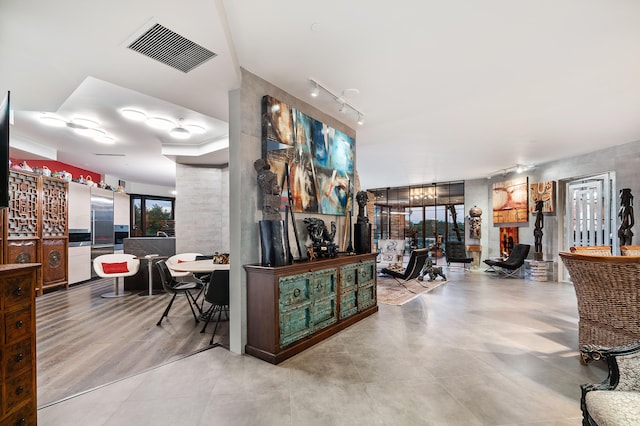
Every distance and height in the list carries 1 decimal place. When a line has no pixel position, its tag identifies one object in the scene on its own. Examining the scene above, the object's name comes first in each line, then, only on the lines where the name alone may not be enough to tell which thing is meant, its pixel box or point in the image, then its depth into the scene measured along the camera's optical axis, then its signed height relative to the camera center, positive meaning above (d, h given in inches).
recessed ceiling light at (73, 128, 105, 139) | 204.5 +59.4
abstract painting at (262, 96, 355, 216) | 136.6 +31.2
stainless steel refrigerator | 304.2 -7.1
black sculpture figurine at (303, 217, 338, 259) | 151.5 -12.8
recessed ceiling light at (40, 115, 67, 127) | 184.9 +61.9
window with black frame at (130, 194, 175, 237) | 457.7 -0.6
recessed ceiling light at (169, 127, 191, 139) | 204.2 +58.7
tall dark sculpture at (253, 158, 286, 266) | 120.7 -1.8
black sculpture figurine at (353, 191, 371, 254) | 179.9 -9.2
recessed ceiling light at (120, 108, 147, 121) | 173.3 +61.8
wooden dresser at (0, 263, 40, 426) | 67.4 -30.8
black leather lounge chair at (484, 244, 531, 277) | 322.7 -54.9
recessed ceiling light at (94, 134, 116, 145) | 217.5 +58.6
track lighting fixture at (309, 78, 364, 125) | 136.6 +59.3
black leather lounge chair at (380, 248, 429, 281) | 236.2 -42.2
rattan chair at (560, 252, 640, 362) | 101.3 -31.1
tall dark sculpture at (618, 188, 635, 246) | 227.6 -4.0
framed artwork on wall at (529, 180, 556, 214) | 305.4 +19.6
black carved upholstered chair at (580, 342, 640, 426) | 52.3 -35.0
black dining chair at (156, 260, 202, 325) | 161.6 -40.4
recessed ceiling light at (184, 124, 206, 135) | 204.5 +62.3
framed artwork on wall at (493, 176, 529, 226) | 343.1 +15.2
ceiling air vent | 89.2 +54.8
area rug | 220.8 -66.1
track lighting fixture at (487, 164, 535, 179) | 317.7 +51.2
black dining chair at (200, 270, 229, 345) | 142.7 -35.6
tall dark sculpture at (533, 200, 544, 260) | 315.3 -18.1
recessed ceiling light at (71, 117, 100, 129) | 186.5 +61.3
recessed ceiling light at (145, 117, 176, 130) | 188.1 +61.4
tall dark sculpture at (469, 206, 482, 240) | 405.1 -10.2
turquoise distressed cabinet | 115.8 -39.8
